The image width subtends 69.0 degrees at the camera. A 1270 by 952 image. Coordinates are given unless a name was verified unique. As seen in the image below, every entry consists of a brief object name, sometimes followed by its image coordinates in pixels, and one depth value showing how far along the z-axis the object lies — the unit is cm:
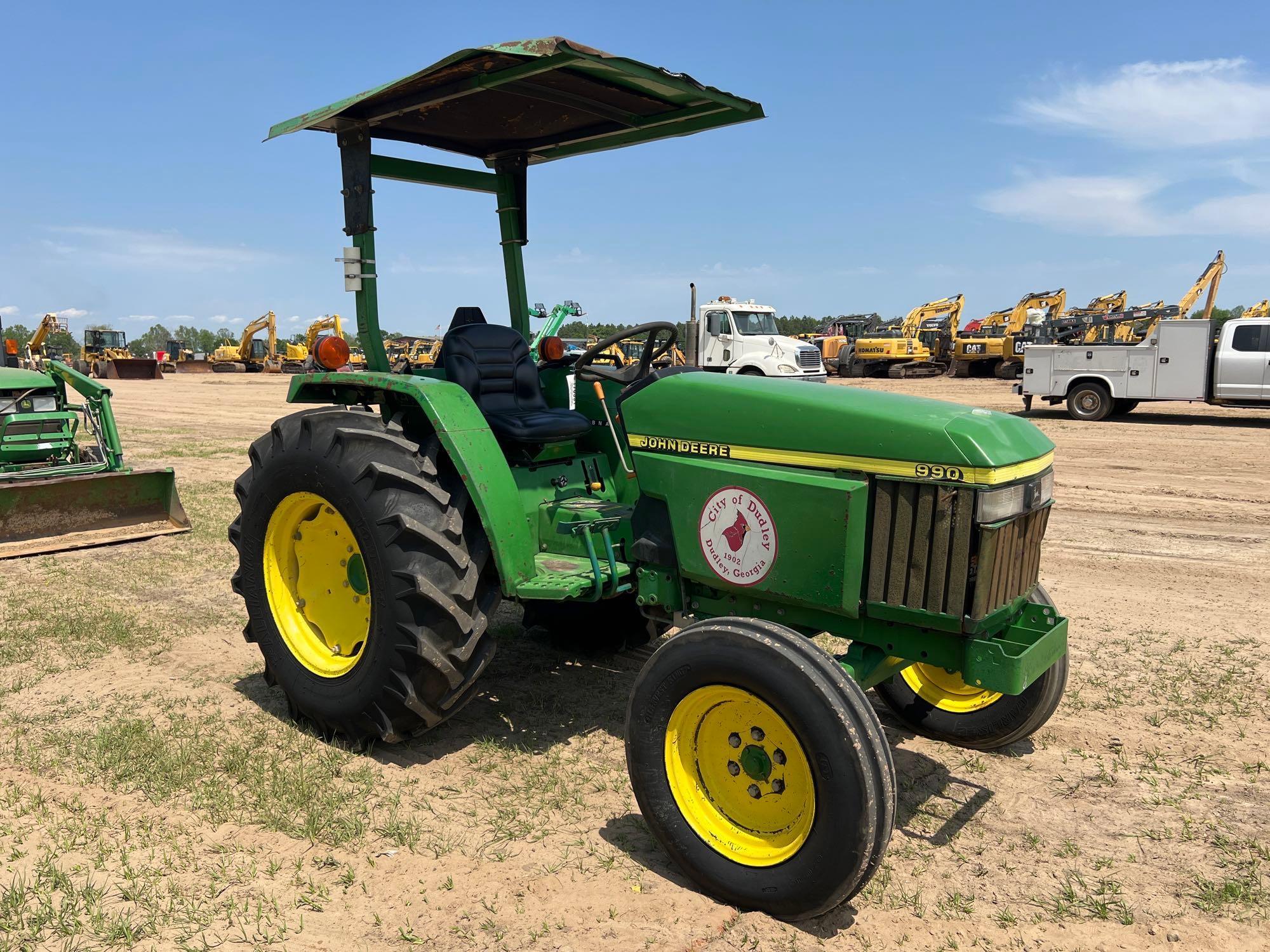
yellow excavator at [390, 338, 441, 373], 3309
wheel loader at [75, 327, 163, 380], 3541
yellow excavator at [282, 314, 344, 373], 3922
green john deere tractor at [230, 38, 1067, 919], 270
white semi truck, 2070
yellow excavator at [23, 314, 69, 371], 2355
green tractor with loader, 702
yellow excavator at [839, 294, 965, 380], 2947
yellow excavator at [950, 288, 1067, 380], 2758
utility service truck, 1512
